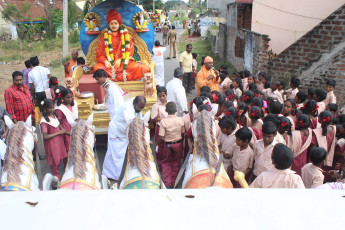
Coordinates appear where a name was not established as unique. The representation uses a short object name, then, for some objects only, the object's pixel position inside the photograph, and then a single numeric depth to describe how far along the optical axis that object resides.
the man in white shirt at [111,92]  5.59
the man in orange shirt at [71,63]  8.13
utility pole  14.77
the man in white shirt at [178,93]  6.34
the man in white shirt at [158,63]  10.18
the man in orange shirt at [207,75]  7.08
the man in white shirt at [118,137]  4.64
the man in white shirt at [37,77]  7.43
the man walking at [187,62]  9.96
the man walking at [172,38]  16.56
